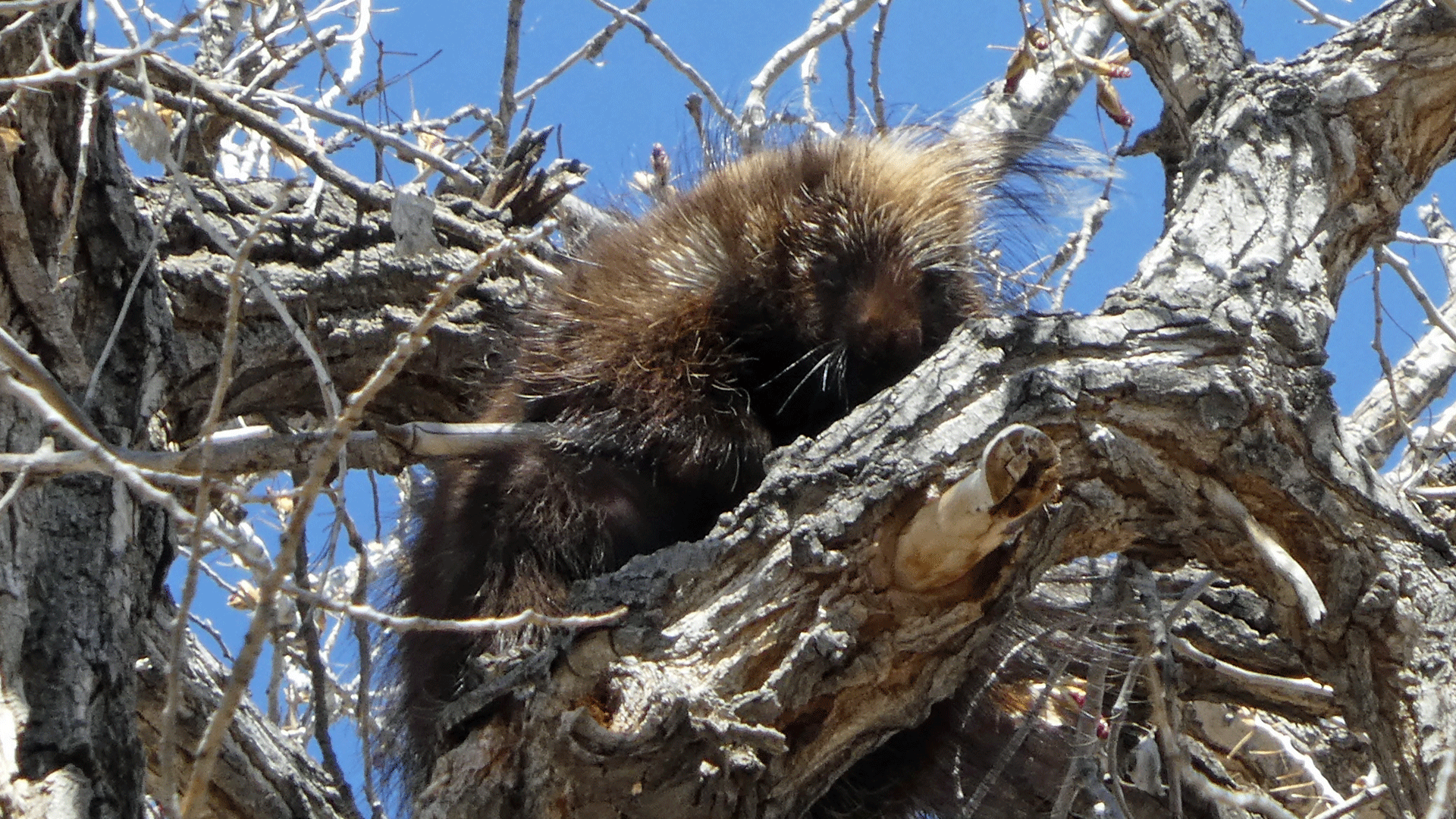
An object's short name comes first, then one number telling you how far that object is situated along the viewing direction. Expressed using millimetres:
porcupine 13160
